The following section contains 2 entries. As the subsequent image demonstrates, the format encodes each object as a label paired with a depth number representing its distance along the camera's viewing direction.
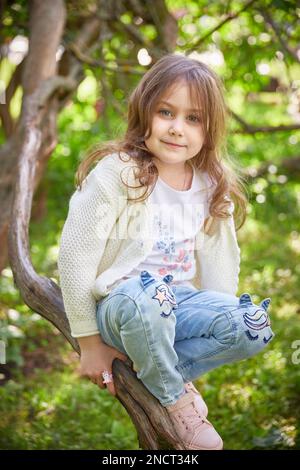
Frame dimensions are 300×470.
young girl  2.00
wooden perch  1.98
